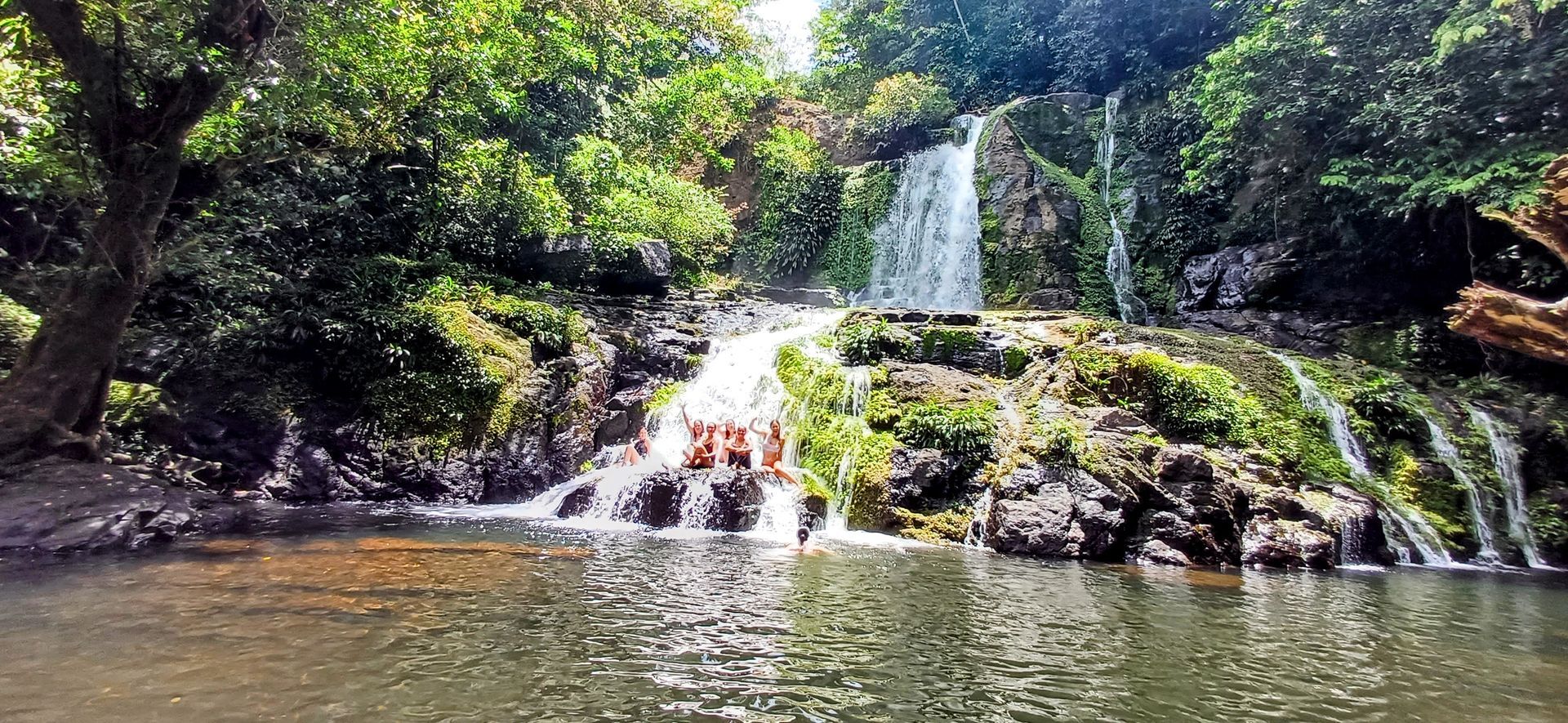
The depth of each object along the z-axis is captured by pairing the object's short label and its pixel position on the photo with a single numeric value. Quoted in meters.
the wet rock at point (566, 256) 17.38
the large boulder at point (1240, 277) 17.03
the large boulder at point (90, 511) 6.39
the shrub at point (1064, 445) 9.38
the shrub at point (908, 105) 24.92
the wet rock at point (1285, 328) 15.66
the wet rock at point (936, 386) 11.71
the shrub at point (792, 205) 24.88
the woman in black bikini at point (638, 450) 11.73
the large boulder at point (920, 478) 10.13
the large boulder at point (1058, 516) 8.60
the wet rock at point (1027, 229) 20.34
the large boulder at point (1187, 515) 8.62
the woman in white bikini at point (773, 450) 10.75
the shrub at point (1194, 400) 10.61
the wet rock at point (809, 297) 23.45
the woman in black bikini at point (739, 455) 10.94
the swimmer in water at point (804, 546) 7.95
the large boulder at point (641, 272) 18.30
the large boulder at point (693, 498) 9.66
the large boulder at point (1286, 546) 8.69
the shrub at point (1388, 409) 11.35
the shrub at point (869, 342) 13.28
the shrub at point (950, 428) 10.54
